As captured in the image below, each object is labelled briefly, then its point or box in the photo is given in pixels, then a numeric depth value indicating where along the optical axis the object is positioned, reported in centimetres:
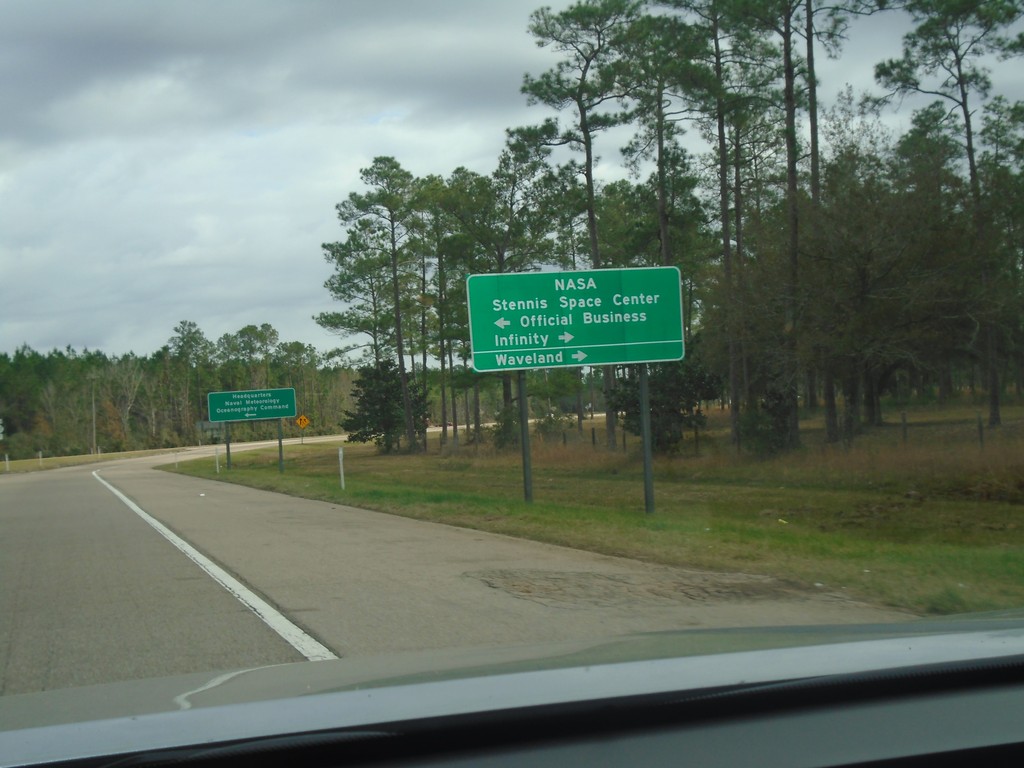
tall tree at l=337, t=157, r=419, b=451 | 5853
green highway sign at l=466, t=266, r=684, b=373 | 2023
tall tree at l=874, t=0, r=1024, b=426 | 3169
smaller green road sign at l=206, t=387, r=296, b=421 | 5469
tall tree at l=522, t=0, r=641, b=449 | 4056
